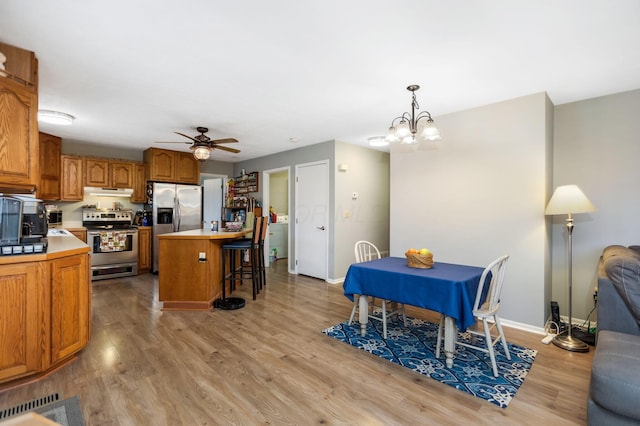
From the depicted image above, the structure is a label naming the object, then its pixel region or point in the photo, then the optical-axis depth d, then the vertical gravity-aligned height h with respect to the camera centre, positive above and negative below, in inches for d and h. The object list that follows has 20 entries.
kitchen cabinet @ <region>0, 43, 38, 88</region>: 88.5 +44.1
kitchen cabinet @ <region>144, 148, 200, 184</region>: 228.1 +35.8
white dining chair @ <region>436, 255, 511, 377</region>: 88.4 -28.8
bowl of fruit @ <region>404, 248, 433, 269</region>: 105.3 -16.3
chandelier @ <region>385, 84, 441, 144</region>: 102.9 +28.8
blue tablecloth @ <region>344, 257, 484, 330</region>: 86.4 -22.9
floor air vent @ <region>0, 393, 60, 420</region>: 68.5 -46.4
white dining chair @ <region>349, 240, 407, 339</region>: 115.1 -42.4
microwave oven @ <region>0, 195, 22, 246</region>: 88.7 -2.9
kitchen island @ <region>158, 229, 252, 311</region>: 145.4 -29.1
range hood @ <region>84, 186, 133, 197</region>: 211.8 +14.2
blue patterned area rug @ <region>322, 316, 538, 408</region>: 83.8 -47.7
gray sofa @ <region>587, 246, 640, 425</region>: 57.7 -30.5
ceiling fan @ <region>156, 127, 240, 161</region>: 162.9 +35.7
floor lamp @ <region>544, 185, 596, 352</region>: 106.5 +2.6
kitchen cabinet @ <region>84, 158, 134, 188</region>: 211.2 +27.9
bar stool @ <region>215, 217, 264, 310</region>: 151.4 -28.0
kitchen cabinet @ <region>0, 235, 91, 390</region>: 80.1 -29.3
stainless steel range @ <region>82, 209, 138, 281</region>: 203.6 -21.3
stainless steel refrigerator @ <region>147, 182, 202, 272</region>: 227.5 +3.5
